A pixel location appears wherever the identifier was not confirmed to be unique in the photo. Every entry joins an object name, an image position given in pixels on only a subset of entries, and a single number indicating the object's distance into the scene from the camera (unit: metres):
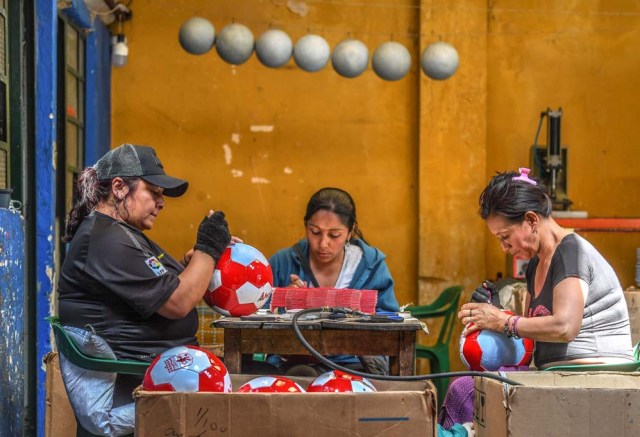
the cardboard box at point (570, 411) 5.55
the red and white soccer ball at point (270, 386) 5.87
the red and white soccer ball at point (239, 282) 6.88
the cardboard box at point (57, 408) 7.37
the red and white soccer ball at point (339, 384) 5.96
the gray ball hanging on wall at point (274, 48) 13.17
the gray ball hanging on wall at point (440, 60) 13.48
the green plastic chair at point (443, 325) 12.76
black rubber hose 5.80
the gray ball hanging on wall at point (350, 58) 13.37
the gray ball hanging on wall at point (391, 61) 13.48
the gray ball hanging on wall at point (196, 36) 13.06
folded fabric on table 7.95
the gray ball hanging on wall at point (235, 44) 13.10
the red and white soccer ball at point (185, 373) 5.76
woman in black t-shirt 6.36
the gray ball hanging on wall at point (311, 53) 13.30
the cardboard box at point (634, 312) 9.70
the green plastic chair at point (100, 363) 6.25
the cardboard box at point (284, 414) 5.36
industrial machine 14.03
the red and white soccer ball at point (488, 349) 7.27
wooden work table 6.93
